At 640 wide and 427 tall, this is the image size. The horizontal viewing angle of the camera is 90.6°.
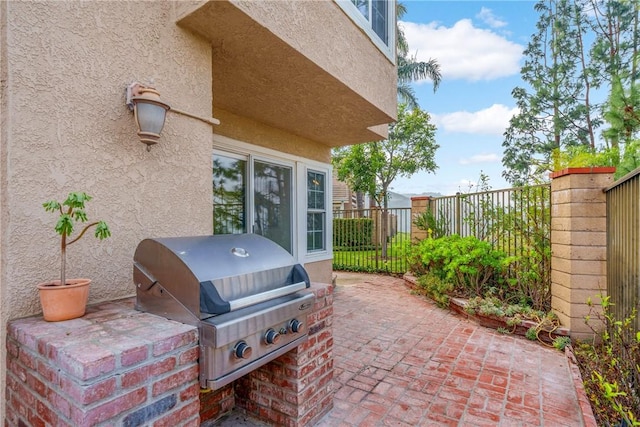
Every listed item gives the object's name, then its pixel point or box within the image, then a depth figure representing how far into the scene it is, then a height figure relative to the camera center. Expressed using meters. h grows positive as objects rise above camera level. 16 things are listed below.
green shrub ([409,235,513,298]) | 6.30 -1.12
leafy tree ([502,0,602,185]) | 15.41 +6.04
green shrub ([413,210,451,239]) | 8.56 -0.35
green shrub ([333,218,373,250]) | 11.36 -0.79
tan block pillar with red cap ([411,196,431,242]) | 9.34 +0.08
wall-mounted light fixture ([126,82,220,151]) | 2.50 +0.83
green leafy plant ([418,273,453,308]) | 6.71 -1.72
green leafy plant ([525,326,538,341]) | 4.89 -1.90
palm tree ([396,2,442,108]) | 17.27 +7.53
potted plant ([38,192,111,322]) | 1.91 -0.47
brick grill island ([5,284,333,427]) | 1.46 -0.80
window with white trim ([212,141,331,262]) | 5.59 +0.30
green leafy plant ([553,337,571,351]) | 4.52 -1.90
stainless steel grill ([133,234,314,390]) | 1.90 -0.57
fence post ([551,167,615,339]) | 4.53 -0.48
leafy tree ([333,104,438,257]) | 13.04 +2.37
